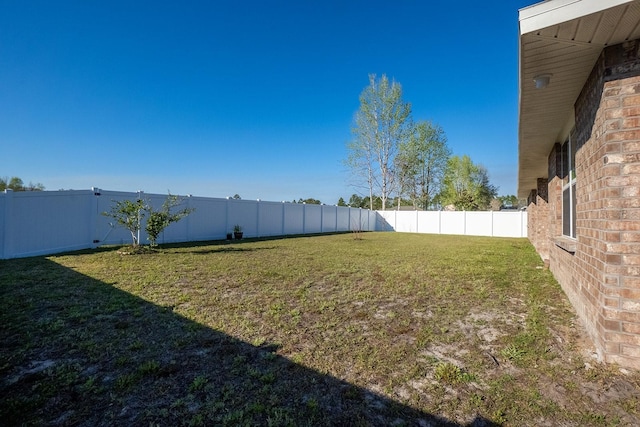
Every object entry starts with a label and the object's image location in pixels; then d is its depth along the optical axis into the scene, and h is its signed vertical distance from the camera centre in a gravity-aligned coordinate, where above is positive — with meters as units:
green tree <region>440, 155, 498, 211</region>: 31.59 +3.56
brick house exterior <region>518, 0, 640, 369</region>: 2.20 +0.67
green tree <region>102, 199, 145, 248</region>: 8.46 +0.04
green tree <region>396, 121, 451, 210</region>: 26.12 +5.11
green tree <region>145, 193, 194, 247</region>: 8.84 -0.17
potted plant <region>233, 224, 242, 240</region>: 13.98 -0.78
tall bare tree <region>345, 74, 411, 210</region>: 24.39 +7.12
